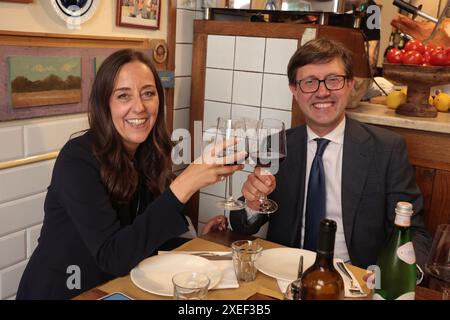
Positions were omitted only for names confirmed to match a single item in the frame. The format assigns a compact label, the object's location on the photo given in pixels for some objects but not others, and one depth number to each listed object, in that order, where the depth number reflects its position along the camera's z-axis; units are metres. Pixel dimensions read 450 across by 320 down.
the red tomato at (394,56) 2.27
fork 1.12
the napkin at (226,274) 1.13
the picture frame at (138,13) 2.15
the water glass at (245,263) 1.17
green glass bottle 1.02
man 1.76
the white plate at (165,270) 1.11
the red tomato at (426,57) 2.22
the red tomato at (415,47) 2.26
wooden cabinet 2.17
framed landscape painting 1.74
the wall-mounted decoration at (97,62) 2.04
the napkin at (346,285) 1.10
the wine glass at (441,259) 1.09
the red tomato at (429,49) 2.23
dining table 1.07
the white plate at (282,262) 1.20
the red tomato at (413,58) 2.23
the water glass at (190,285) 0.98
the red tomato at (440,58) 2.17
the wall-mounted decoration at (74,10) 1.85
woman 1.23
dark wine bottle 0.87
